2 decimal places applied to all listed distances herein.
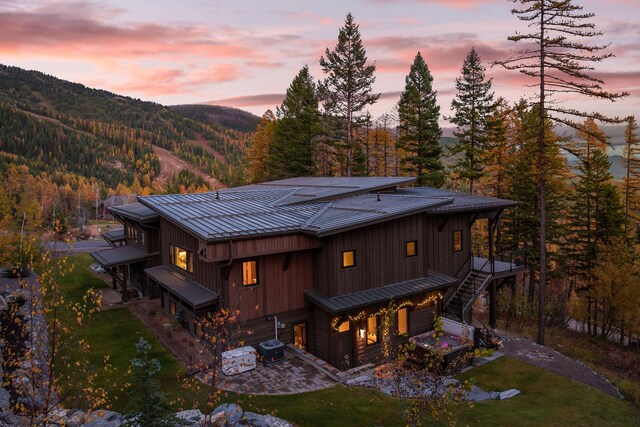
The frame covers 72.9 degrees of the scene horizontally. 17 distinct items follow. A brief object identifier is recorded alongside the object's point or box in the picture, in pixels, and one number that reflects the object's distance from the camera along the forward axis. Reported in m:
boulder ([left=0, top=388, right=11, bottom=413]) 14.09
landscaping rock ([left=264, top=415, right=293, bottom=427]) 12.75
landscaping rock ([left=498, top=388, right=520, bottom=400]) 16.47
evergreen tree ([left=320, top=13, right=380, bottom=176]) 40.78
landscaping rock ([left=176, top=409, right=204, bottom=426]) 12.18
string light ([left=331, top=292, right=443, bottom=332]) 18.98
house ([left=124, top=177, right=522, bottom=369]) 18.39
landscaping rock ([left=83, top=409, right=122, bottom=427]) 12.55
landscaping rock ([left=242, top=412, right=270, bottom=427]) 12.64
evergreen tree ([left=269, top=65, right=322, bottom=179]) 49.31
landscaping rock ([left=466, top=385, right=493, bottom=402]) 16.22
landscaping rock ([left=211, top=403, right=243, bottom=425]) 12.53
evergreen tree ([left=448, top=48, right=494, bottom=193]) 39.34
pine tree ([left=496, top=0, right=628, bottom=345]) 23.28
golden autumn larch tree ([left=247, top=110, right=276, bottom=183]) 57.82
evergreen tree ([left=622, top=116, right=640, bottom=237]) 45.00
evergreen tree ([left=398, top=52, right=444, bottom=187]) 43.00
